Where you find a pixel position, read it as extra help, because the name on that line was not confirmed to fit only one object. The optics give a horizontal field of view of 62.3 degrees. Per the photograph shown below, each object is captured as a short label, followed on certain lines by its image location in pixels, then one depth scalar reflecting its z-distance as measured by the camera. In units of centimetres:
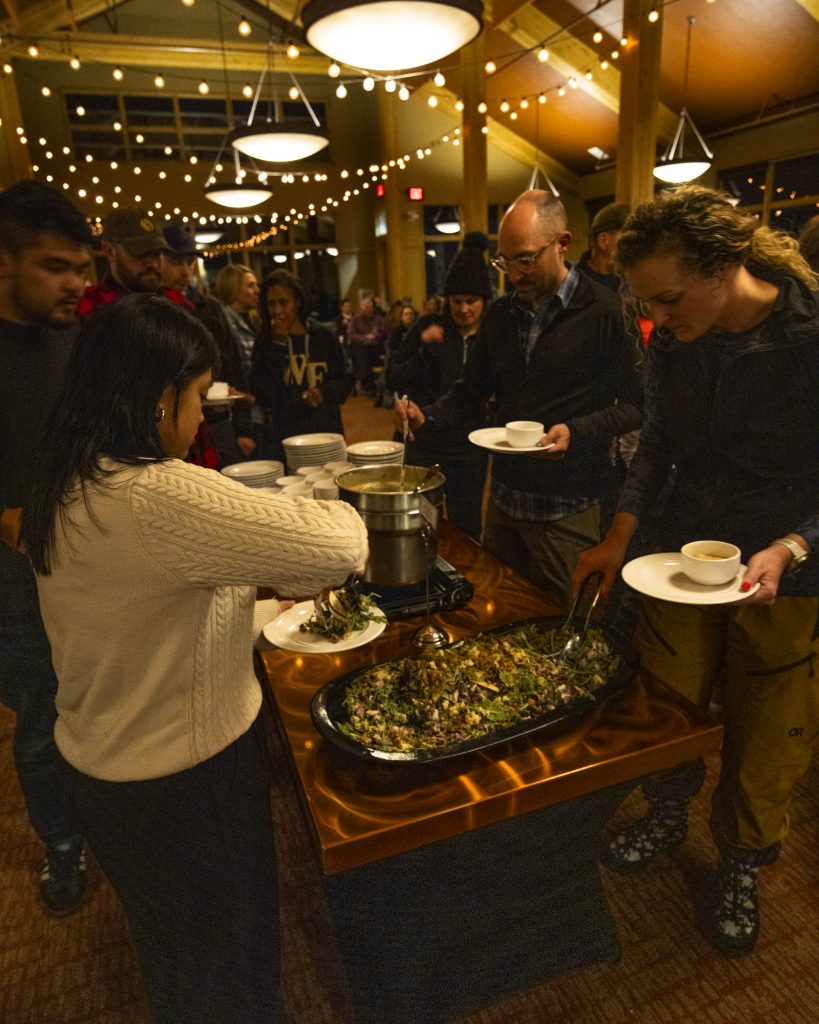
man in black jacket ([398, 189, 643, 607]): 203
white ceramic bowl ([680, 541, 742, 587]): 120
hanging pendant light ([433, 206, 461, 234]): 1400
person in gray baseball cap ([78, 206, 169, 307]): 262
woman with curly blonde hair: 139
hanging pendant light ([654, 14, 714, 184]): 673
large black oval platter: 105
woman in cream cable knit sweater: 96
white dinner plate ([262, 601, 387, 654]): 132
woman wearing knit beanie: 306
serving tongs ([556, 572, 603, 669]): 128
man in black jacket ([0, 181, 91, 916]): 162
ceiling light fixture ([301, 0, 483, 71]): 199
